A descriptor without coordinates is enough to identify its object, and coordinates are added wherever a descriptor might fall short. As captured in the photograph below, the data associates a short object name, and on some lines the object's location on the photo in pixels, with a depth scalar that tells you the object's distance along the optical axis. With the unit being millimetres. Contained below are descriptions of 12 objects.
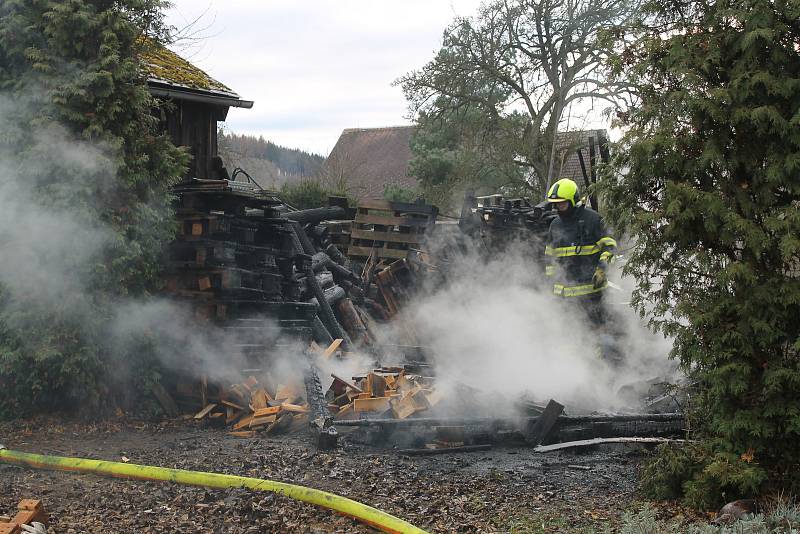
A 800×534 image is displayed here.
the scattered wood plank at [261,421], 8156
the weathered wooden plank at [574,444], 6953
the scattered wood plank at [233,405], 8508
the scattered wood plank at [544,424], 7168
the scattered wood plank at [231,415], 8421
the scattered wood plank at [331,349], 10016
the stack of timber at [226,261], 9047
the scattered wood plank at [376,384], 8438
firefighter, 9492
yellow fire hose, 4848
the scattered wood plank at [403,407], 7797
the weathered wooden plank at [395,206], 13938
